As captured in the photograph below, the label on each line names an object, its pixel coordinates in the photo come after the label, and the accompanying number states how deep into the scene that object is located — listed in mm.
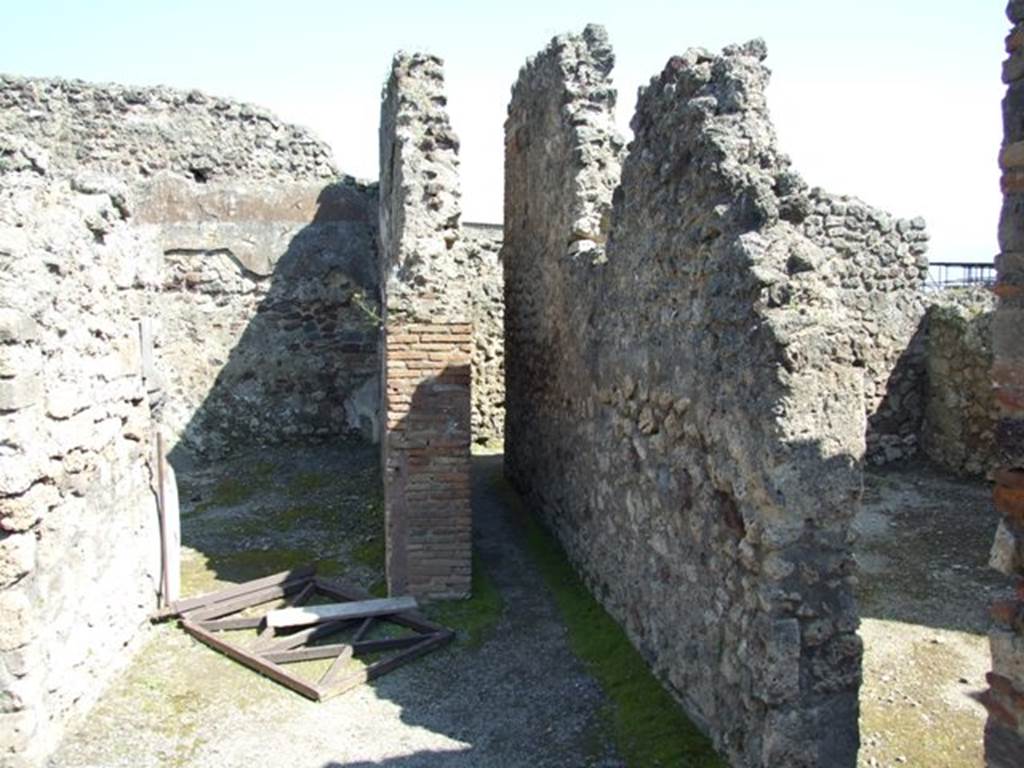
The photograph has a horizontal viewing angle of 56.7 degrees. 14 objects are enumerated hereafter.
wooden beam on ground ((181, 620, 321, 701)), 5295
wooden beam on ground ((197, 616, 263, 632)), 6230
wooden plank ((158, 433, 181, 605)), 6457
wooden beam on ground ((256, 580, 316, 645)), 6023
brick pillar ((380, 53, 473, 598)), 6535
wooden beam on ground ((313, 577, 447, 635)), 6125
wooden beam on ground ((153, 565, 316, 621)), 6387
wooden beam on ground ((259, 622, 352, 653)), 5875
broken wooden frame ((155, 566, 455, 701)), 5477
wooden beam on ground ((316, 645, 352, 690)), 5318
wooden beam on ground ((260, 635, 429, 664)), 5715
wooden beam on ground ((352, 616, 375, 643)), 5973
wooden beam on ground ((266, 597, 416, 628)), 6117
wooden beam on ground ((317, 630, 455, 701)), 5301
